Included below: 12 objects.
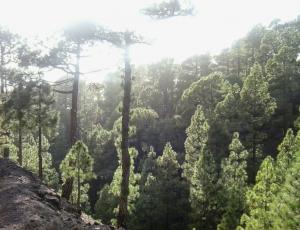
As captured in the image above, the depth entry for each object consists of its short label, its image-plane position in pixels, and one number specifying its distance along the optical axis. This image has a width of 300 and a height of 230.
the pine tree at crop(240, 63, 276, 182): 26.31
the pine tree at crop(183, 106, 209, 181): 25.22
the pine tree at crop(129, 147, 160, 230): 24.59
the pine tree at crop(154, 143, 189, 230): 24.76
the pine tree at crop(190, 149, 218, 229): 21.59
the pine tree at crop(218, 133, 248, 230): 18.36
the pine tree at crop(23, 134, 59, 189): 27.04
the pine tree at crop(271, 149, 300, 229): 9.02
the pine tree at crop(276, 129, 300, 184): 15.19
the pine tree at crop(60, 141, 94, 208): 15.25
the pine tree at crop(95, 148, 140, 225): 20.96
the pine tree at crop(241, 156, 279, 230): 13.71
